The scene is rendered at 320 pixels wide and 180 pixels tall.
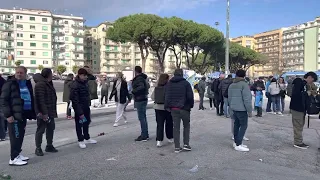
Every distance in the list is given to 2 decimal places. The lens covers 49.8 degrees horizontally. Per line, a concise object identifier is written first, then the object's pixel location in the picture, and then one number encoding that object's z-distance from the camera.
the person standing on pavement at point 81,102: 7.38
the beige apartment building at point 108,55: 115.38
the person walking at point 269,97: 15.14
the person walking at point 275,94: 14.76
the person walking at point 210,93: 16.14
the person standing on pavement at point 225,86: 12.62
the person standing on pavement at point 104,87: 18.73
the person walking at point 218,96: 14.03
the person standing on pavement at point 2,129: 8.92
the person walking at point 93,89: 13.75
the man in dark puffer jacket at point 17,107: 6.02
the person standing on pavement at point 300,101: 7.72
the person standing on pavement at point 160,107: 7.77
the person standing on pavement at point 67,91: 12.90
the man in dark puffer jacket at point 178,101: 6.99
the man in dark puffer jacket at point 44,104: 6.51
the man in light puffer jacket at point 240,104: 7.25
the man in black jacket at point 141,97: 8.46
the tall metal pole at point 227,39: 27.88
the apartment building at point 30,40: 99.25
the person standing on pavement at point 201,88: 17.01
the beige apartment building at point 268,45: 141.88
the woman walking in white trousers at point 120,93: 10.29
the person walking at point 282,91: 15.08
